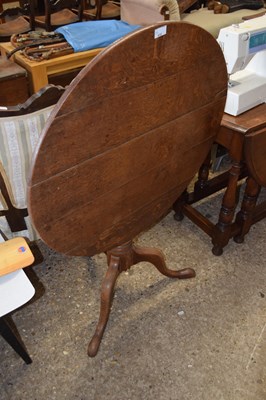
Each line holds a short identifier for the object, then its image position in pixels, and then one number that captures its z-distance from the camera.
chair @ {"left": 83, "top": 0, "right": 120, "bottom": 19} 3.31
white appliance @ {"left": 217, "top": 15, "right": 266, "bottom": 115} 1.34
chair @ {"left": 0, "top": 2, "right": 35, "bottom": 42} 3.13
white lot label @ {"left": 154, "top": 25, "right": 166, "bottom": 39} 0.79
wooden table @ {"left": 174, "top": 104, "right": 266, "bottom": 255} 1.41
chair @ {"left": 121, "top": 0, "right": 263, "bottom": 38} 2.65
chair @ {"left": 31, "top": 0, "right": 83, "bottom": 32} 3.05
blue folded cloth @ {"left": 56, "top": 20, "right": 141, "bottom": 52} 2.29
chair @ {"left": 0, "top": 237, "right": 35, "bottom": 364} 0.98
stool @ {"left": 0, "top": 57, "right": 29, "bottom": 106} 2.12
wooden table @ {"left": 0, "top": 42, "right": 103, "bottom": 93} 2.13
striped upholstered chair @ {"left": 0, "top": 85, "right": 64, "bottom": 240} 1.03
